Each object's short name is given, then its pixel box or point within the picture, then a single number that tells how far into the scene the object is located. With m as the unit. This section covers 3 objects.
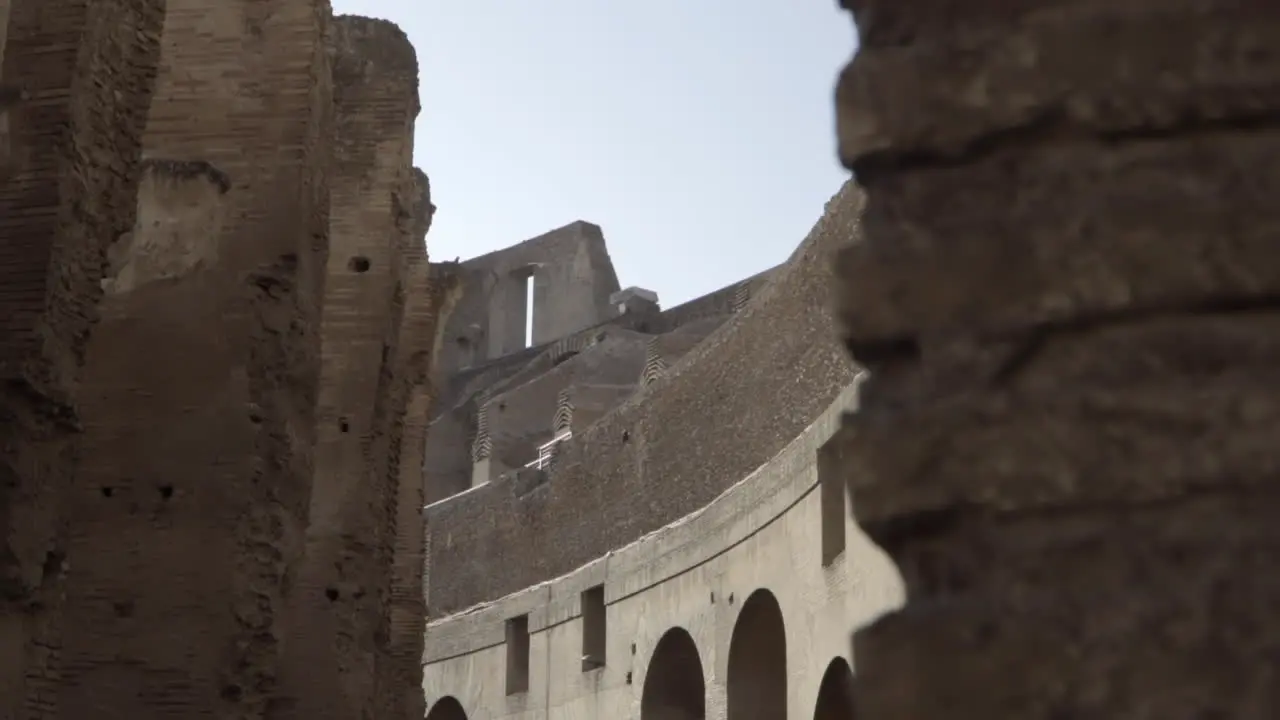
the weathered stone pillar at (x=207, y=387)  7.62
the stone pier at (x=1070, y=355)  1.91
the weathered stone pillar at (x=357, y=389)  10.17
